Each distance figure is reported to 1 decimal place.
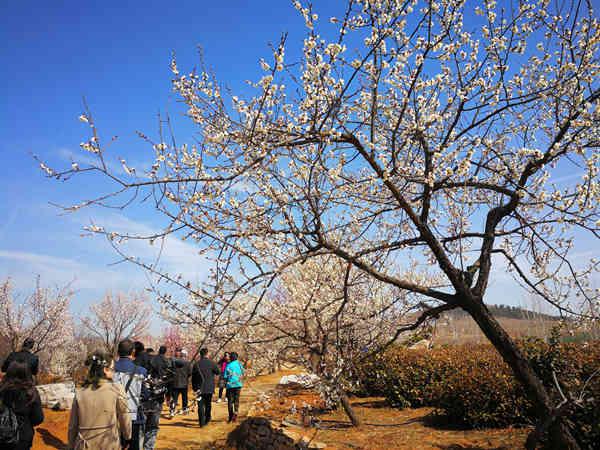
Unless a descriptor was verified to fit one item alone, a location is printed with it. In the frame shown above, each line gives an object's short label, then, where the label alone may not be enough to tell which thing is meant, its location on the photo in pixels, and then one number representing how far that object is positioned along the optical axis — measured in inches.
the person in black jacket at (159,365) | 320.9
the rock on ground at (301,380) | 246.3
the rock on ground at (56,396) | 387.1
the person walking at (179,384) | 394.7
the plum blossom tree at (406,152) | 140.5
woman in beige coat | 148.0
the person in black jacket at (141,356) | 296.4
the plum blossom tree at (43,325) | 742.5
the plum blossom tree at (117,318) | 1221.1
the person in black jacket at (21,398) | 161.9
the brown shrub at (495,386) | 205.6
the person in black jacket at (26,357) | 268.0
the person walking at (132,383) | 199.6
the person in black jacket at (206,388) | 347.6
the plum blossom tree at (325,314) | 183.3
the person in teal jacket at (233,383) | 369.1
